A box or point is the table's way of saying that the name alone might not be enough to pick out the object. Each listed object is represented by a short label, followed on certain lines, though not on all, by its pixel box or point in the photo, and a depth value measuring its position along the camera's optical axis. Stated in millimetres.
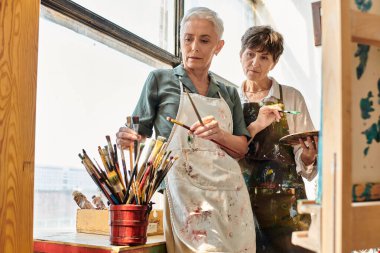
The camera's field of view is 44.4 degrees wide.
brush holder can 1358
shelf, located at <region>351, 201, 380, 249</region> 857
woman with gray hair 1479
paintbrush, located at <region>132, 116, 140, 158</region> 1447
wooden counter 1352
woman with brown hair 1919
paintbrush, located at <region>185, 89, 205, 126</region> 1487
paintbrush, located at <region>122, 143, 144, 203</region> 1396
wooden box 1675
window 1736
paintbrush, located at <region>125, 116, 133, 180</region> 1432
